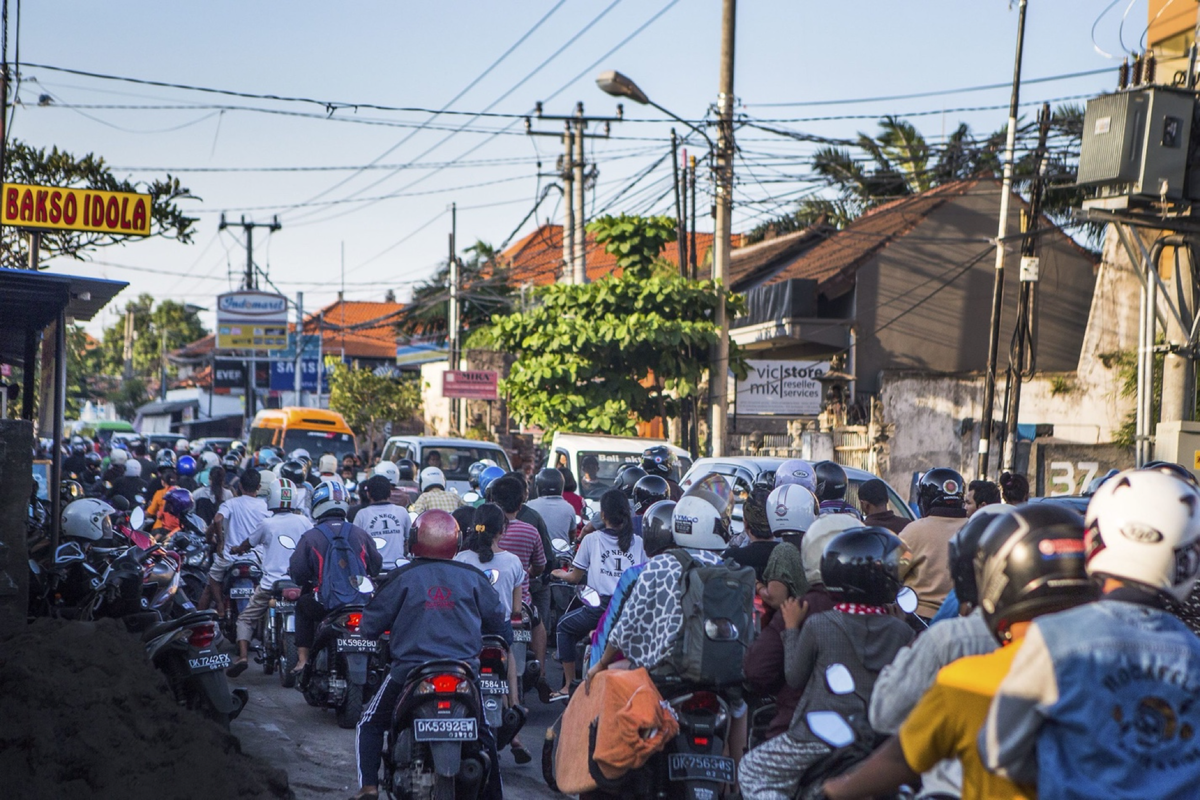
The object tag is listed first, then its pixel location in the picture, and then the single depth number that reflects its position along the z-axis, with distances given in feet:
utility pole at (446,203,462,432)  118.21
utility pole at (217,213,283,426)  169.68
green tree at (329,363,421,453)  145.89
